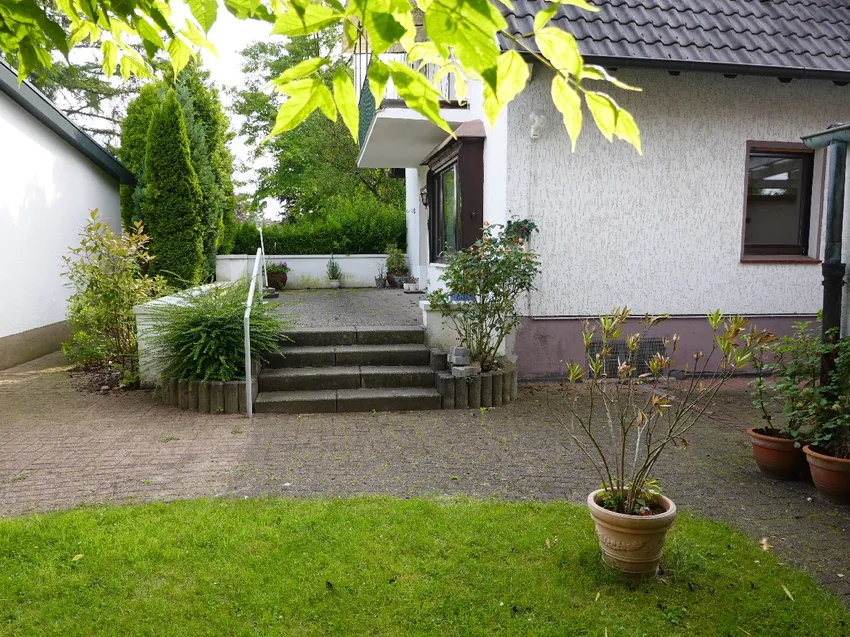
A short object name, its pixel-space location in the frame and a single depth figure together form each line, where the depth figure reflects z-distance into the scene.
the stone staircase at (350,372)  6.62
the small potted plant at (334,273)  16.38
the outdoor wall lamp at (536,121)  7.49
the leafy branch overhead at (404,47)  1.26
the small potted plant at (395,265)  15.89
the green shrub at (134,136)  12.84
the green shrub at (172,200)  11.21
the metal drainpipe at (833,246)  4.59
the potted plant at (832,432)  4.11
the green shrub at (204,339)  6.69
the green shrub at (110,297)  7.65
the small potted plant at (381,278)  16.39
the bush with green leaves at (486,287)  6.84
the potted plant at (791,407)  4.51
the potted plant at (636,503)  3.04
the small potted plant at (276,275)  16.00
